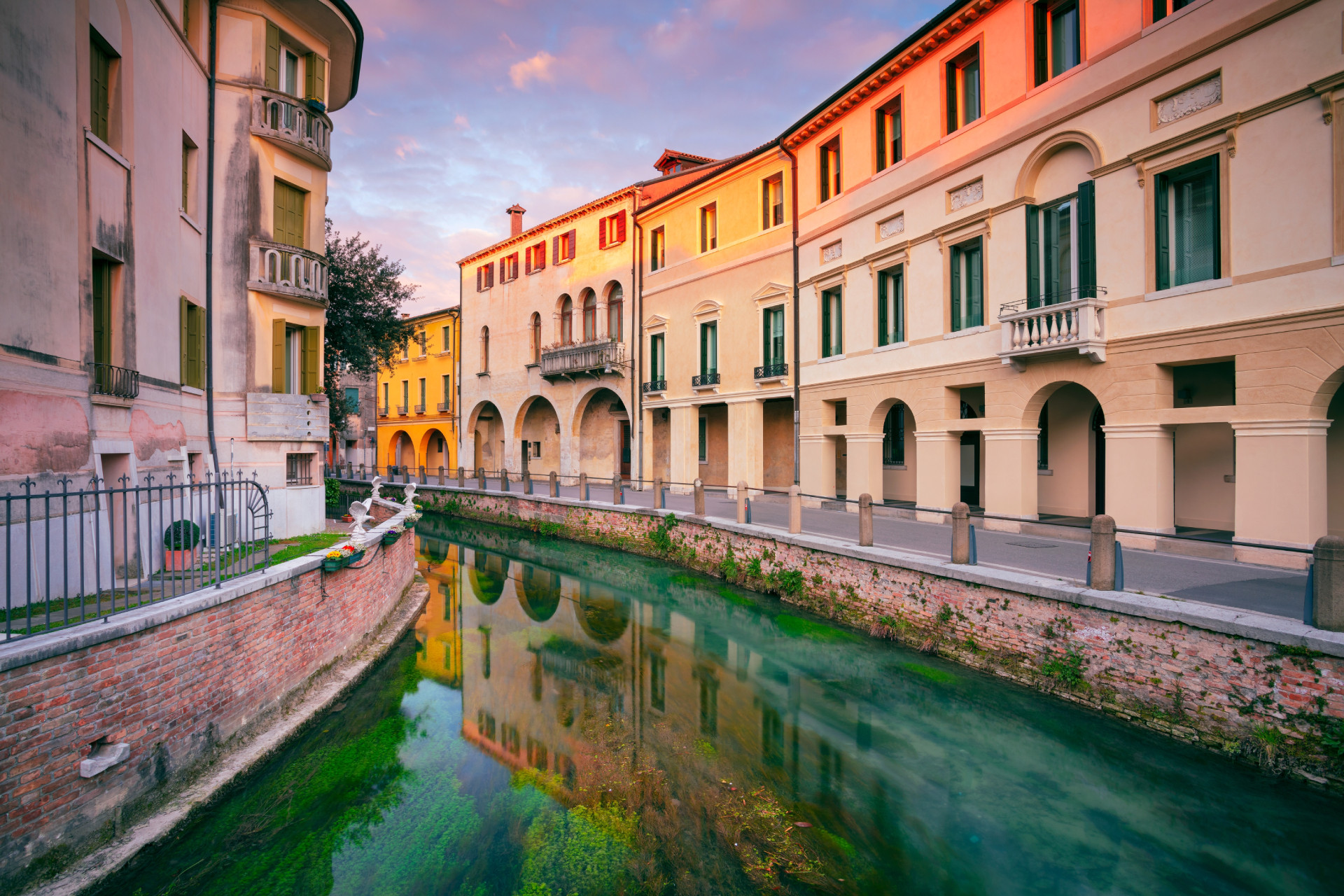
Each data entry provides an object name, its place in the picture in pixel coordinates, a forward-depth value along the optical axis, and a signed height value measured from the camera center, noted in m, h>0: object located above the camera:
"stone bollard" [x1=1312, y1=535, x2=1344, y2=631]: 5.39 -1.19
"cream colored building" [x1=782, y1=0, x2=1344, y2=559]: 8.40 +3.23
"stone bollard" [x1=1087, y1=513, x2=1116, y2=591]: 7.11 -1.24
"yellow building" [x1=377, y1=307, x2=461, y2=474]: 34.75 +2.89
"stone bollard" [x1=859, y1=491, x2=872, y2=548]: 10.28 -1.20
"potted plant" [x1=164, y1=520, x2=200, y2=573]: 6.88 -0.99
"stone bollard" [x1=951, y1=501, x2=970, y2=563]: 8.73 -1.19
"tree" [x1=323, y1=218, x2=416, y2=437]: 19.73 +4.52
